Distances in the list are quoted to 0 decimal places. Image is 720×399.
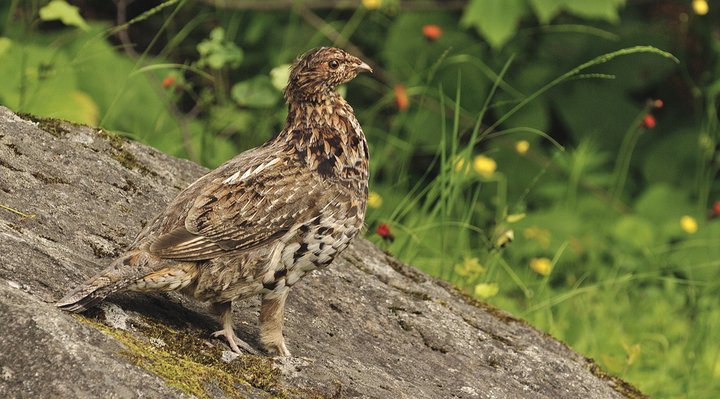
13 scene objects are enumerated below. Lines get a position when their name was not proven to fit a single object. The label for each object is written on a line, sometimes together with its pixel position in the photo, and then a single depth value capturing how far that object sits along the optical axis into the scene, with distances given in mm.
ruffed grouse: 7676
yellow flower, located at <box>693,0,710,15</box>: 13898
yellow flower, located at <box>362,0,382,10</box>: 14320
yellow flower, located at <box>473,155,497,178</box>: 13328
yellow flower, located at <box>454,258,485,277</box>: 11602
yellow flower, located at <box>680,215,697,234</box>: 14164
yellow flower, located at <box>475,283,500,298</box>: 11453
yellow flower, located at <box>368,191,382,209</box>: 12172
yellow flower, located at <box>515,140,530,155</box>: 12824
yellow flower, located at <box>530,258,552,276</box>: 12723
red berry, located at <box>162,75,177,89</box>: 12227
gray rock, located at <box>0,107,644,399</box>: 6687
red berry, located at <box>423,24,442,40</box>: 12952
